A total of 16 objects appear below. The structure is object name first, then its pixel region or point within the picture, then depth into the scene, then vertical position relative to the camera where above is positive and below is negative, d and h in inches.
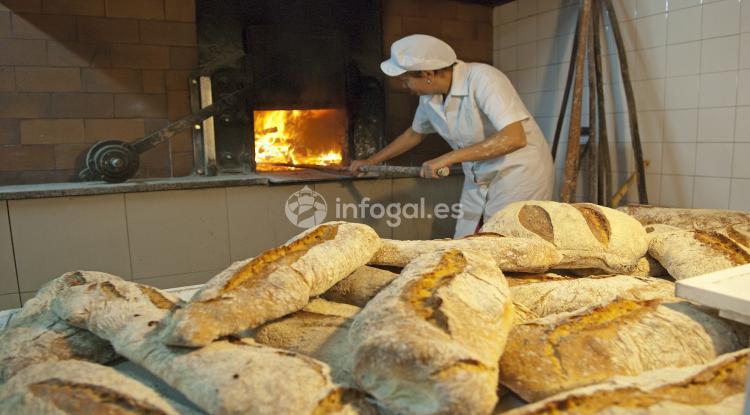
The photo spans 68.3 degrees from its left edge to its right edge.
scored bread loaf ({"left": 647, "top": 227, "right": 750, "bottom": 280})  54.0 -11.7
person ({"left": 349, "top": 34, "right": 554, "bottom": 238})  108.2 +3.2
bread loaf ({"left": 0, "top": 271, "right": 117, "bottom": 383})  40.2 -14.4
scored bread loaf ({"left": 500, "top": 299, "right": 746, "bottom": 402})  33.6 -13.5
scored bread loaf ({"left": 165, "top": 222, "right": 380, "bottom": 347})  36.3 -10.6
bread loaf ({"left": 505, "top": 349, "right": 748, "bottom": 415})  29.1 -14.1
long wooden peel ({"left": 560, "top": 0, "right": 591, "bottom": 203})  127.3 +5.8
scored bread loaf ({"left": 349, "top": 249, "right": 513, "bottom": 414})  28.7 -11.3
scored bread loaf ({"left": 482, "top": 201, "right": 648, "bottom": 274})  58.2 -10.0
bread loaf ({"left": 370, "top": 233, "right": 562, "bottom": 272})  53.5 -10.7
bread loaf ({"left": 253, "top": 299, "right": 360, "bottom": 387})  38.8 -14.0
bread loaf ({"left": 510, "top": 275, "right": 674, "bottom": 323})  48.4 -13.6
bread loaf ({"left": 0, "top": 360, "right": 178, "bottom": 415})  32.1 -14.5
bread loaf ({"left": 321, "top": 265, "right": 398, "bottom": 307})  49.7 -12.8
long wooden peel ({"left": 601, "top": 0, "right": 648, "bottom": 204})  127.1 +7.2
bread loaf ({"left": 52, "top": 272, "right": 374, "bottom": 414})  30.3 -13.1
